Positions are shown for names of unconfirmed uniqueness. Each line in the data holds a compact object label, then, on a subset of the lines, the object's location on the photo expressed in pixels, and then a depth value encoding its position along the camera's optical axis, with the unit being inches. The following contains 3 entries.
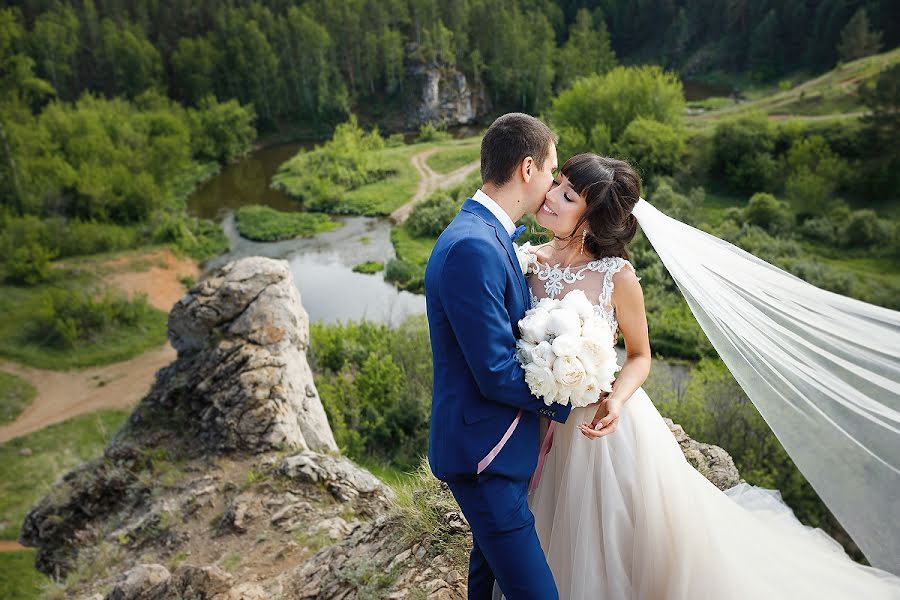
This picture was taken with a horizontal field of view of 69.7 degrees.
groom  119.2
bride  143.6
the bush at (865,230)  1082.1
